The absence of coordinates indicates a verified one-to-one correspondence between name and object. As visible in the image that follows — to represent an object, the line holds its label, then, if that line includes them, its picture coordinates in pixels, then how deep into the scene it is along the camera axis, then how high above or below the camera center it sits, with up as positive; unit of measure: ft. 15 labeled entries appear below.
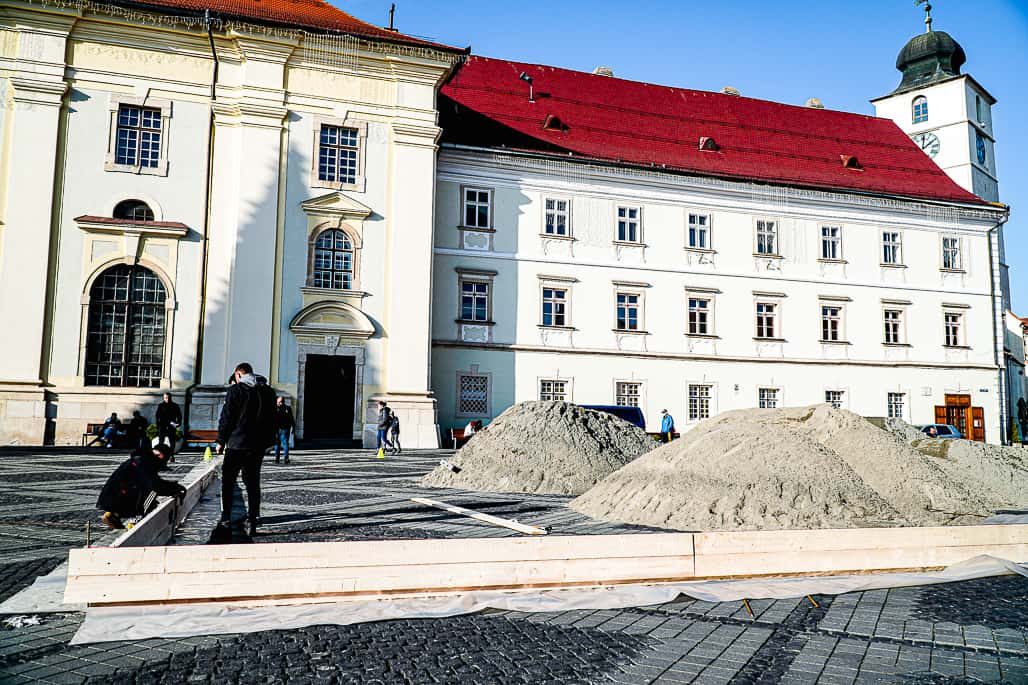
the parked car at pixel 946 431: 99.54 -1.69
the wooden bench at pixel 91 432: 78.43 -2.65
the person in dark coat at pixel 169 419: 63.16 -1.11
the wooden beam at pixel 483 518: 26.45 -3.95
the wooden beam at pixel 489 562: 17.81 -3.74
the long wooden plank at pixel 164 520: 20.76 -3.56
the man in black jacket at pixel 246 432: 27.14 -0.85
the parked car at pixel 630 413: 88.94 -0.07
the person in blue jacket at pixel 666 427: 94.84 -1.66
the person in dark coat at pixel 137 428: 71.95 -2.01
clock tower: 135.13 +52.70
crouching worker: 27.25 -2.81
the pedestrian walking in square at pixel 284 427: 60.53 -1.48
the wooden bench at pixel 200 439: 77.36 -3.11
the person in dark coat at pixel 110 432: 76.54 -2.56
